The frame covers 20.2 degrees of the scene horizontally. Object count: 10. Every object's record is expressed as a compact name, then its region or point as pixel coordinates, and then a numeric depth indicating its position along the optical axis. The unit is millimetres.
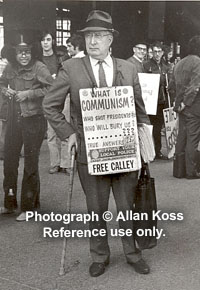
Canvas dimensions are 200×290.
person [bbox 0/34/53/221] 5363
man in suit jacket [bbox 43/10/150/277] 4020
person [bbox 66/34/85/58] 7566
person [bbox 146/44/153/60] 8695
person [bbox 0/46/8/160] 8297
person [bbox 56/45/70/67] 8406
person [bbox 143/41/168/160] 8484
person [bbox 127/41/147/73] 8156
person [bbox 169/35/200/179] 7258
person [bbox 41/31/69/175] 7566
